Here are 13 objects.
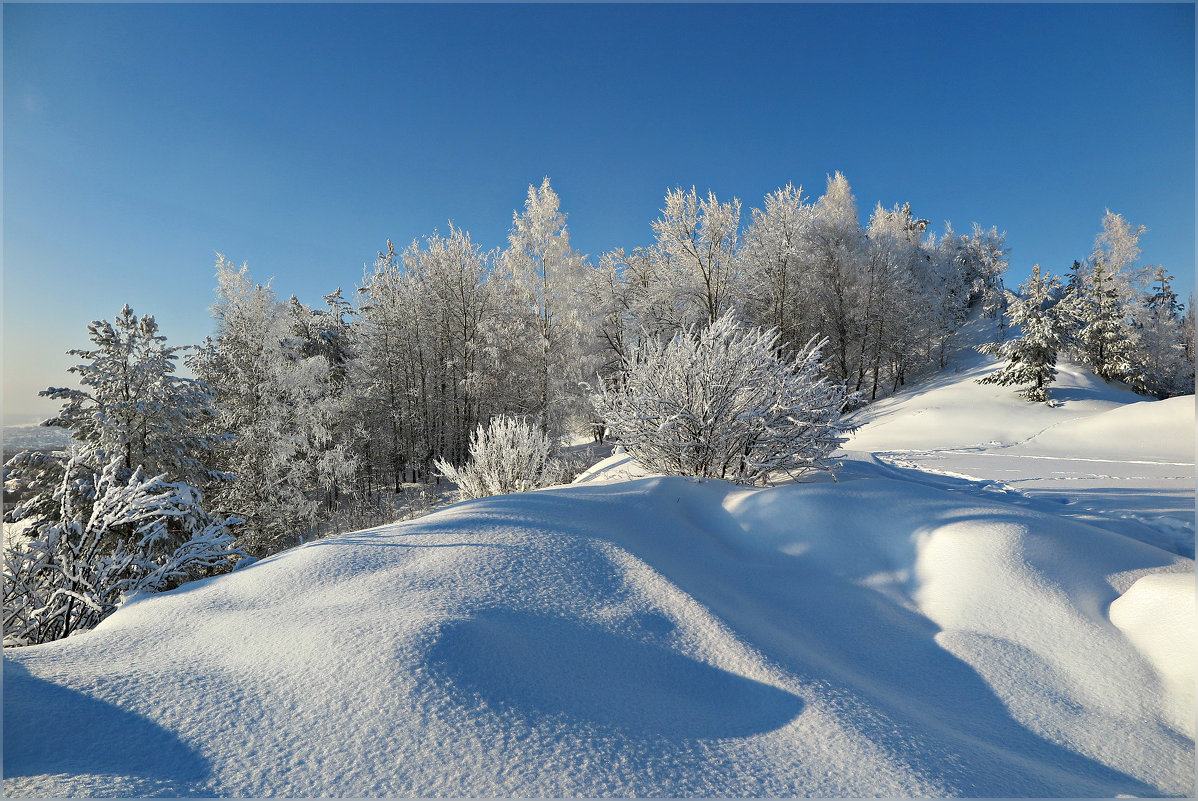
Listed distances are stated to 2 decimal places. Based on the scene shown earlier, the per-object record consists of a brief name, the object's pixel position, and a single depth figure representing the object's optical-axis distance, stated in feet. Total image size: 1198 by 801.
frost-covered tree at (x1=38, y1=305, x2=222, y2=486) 28.63
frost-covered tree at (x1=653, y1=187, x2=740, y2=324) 59.16
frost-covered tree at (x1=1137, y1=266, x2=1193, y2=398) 68.64
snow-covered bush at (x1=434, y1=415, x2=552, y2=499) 24.39
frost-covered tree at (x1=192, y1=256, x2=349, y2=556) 41.78
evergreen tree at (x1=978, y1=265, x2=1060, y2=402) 54.60
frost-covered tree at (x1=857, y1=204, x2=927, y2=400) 75.51
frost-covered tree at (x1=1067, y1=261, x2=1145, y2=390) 63.26
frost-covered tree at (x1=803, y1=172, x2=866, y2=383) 74.33
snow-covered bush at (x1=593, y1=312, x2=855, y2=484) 17.89
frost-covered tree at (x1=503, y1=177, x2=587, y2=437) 57.98
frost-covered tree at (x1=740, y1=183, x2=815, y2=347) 64.44
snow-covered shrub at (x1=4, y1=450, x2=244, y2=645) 10.56
